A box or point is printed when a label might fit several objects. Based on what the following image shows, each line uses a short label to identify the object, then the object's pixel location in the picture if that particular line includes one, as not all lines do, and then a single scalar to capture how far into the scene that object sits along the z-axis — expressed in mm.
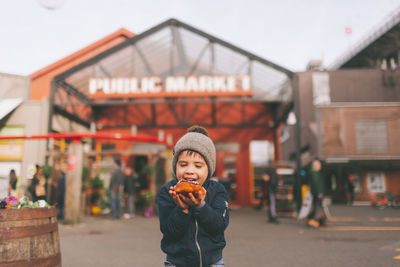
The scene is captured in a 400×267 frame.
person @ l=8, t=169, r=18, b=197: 10898
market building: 14719
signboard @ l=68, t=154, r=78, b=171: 10484
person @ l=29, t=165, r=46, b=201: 9539
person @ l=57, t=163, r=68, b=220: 12047
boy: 2098
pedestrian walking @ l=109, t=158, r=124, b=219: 12531
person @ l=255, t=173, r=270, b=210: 15117
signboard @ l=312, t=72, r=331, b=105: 22219
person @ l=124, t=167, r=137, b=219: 12922
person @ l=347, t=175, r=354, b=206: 20016
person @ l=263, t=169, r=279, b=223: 10911
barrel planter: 3176
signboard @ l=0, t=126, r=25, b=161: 14938
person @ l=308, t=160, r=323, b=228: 9602
